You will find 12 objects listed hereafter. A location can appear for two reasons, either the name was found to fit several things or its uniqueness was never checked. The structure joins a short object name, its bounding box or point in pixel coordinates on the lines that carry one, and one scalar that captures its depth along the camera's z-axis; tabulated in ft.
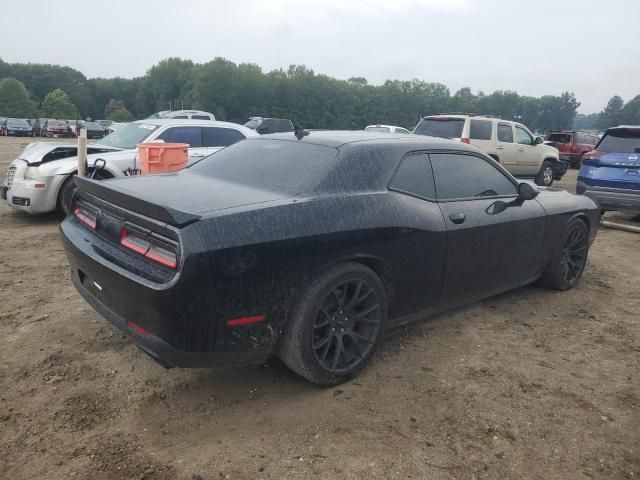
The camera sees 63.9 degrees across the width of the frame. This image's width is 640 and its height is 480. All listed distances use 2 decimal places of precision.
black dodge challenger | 8.37
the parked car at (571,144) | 69.67
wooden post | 20.49
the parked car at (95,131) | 120.26
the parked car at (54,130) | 114.01
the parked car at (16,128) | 110.11
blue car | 25.67
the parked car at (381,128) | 58.70
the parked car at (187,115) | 64.08
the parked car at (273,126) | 69.80
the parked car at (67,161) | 23.03
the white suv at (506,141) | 37.63
